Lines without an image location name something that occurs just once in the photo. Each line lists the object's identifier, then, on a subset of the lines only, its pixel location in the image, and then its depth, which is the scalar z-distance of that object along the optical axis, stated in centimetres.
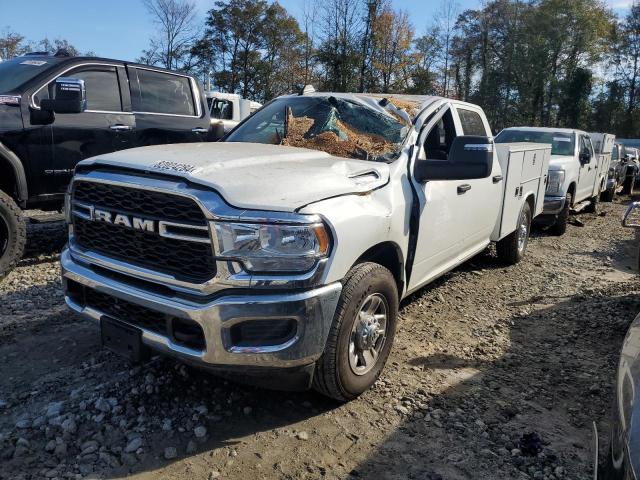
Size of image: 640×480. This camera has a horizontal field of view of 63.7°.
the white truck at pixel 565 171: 876
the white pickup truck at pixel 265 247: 243
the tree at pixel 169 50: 3419
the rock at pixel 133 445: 258
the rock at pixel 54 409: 283
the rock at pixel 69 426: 270
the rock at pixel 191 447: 262
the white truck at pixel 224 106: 1521
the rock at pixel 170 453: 255
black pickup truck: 511
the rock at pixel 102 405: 288
